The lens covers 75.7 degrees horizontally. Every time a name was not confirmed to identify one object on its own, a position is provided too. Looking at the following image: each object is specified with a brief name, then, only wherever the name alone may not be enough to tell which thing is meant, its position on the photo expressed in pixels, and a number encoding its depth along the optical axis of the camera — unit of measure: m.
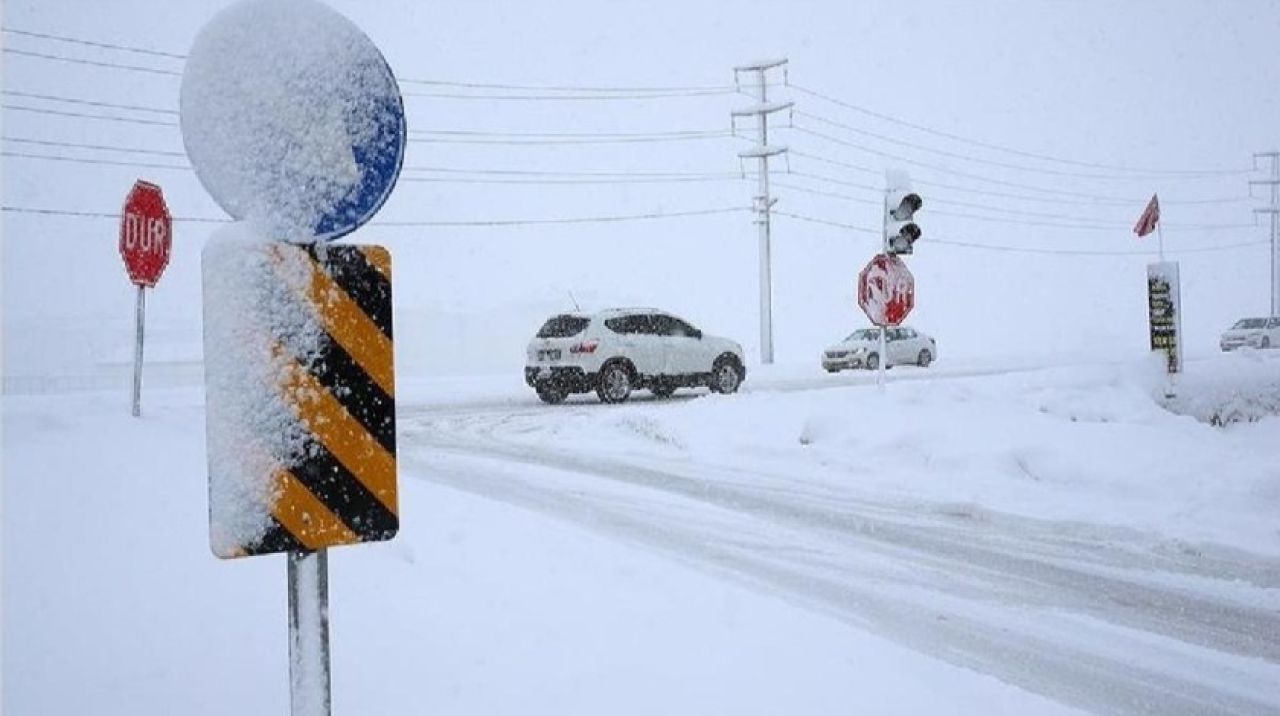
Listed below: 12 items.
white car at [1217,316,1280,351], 33.56
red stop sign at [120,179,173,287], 9.83
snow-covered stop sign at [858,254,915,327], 11.07
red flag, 14.51
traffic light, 11.13
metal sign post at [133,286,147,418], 9.89
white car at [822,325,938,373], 26.72
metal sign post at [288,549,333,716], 2.05
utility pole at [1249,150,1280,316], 48.75
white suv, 15.84
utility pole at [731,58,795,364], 30.77
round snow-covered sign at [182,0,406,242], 2.14
